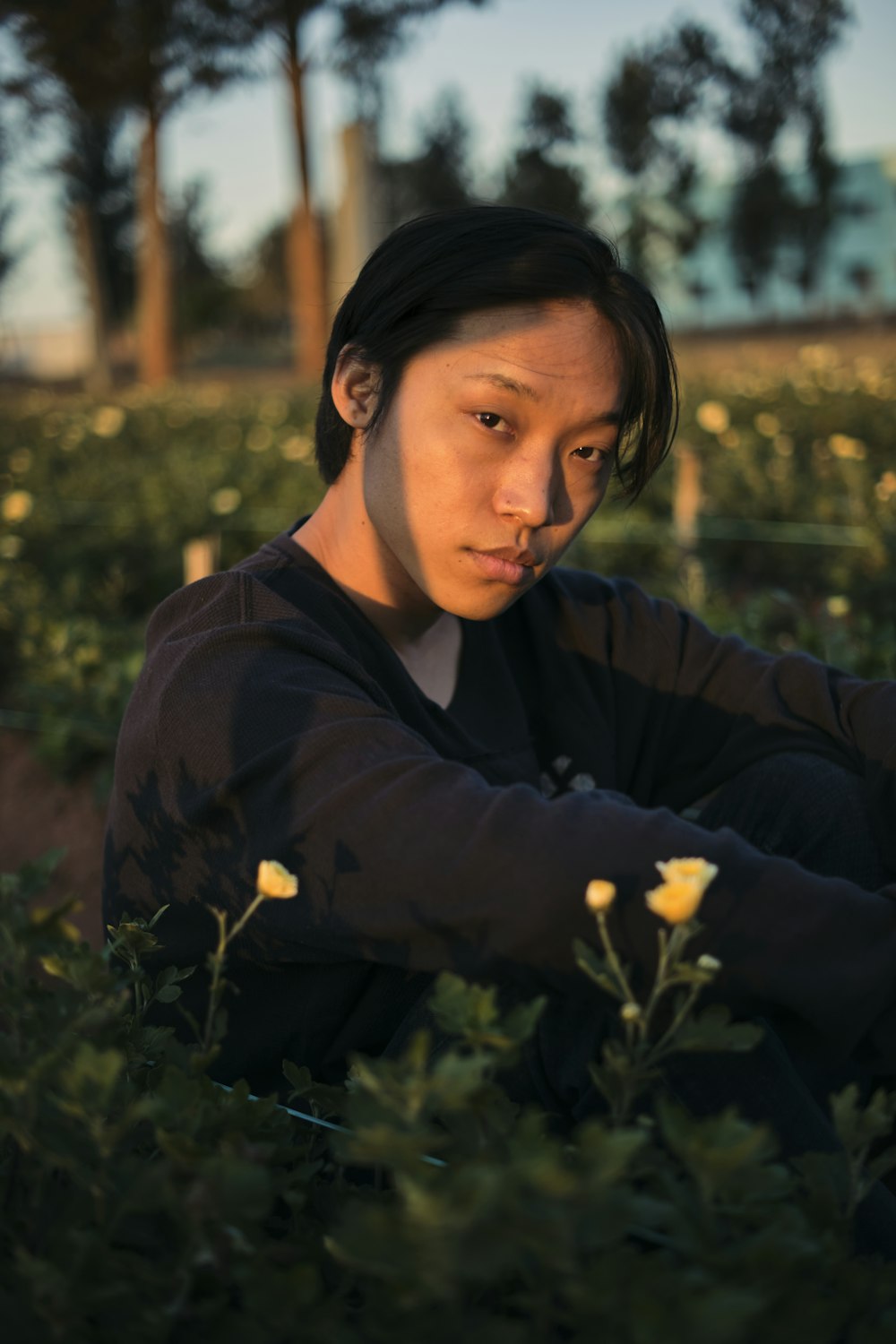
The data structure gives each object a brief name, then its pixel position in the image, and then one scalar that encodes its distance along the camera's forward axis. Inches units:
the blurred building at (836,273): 1761.8
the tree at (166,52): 810.2
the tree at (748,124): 1272.1
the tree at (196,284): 1631.8
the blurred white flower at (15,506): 202.4
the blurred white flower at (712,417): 235.3
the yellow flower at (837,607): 112.3
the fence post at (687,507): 217.8
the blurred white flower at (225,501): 241.1
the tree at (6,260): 641.0
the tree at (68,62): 794.8
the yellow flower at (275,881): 41.2
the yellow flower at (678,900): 37.6
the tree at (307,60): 782.5
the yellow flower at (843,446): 188.9
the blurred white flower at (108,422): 350.6
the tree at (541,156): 1299.2
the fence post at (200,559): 159.1
